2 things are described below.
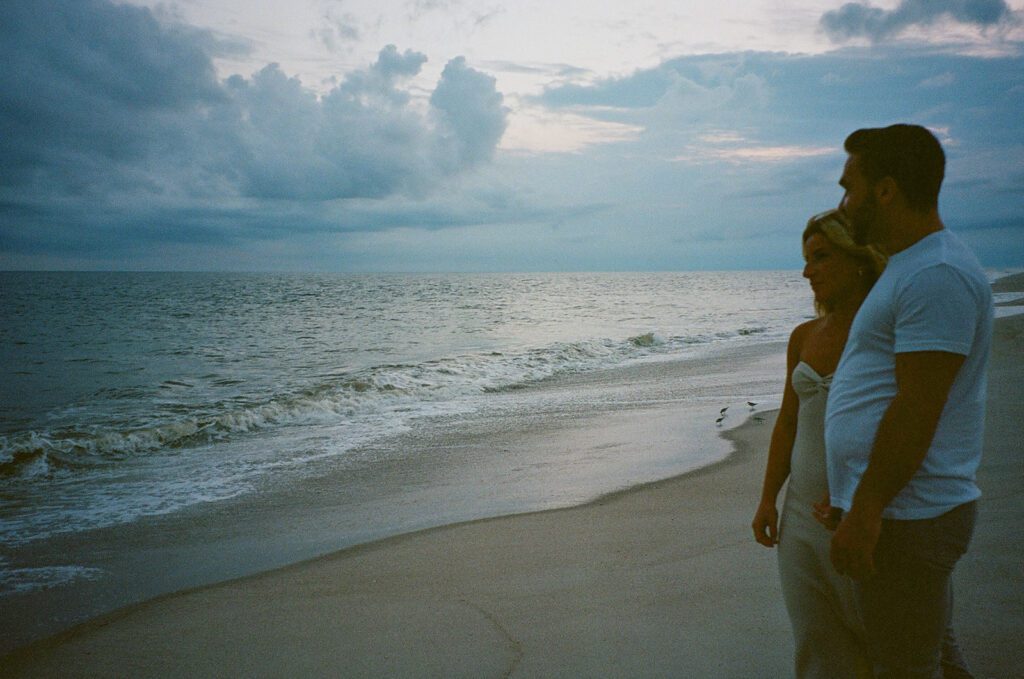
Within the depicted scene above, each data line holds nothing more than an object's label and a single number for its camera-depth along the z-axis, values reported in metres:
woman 2.20
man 1.70
